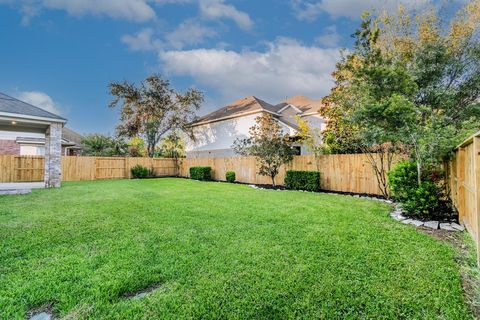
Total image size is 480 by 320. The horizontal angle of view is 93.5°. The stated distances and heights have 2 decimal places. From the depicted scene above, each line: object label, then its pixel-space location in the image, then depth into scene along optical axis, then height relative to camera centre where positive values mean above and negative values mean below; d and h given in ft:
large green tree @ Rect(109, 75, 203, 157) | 70.23 +18.18
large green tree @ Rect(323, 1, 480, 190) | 21.27 +9.68
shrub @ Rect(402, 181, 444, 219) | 16.69 -2.53
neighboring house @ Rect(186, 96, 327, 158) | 58.54 +12.36
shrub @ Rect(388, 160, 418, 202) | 18.05 -1.01
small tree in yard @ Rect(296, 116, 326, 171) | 35.70 +4.07
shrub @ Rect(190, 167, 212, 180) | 54.70 -1.95
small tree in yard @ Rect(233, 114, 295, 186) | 38.50 +3.20
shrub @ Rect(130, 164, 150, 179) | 58.49 -1.97
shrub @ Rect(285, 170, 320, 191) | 33.99 -2.23
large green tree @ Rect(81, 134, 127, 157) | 70.91 +6.03
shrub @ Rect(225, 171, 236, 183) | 49.03 -2.37
